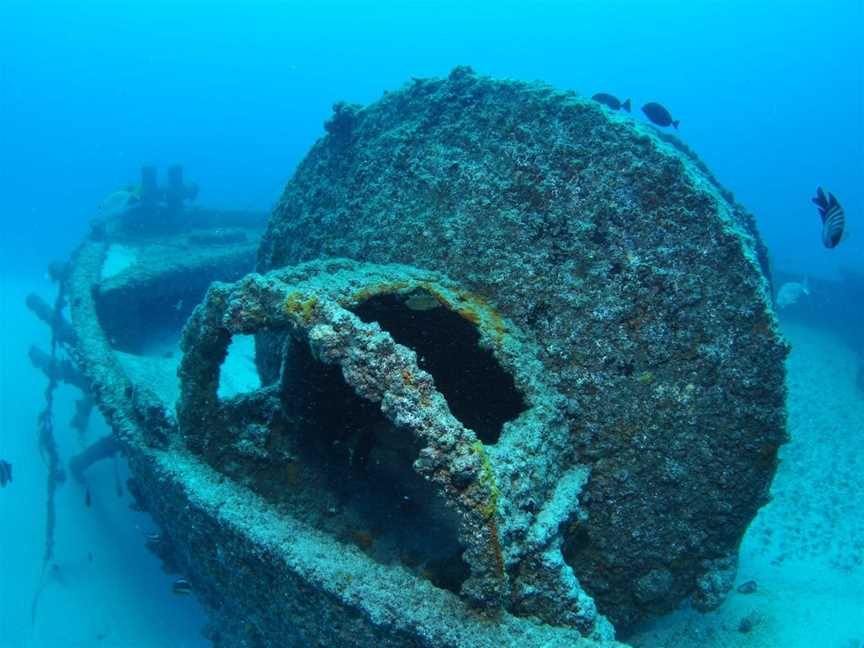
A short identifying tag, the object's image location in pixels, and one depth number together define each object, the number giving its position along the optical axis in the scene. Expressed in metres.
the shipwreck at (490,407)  2.75
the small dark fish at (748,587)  4.96
